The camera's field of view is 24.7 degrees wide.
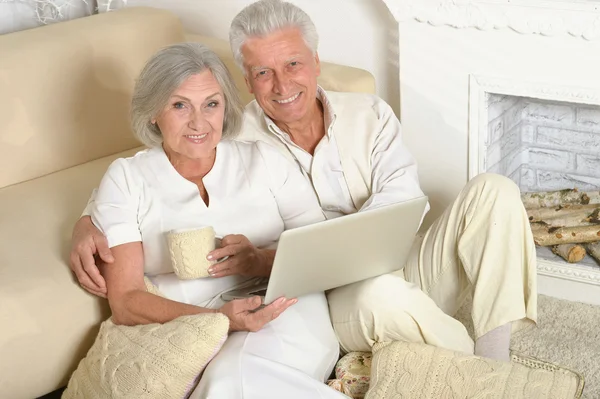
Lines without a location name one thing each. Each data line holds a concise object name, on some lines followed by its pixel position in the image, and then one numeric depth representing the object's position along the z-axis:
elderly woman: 2.61
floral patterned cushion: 2.62
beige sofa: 2.73
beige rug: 2.96
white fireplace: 3.12
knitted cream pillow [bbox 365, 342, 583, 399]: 2.52
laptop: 2.46
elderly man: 2.66
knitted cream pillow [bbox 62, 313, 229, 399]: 2.48
